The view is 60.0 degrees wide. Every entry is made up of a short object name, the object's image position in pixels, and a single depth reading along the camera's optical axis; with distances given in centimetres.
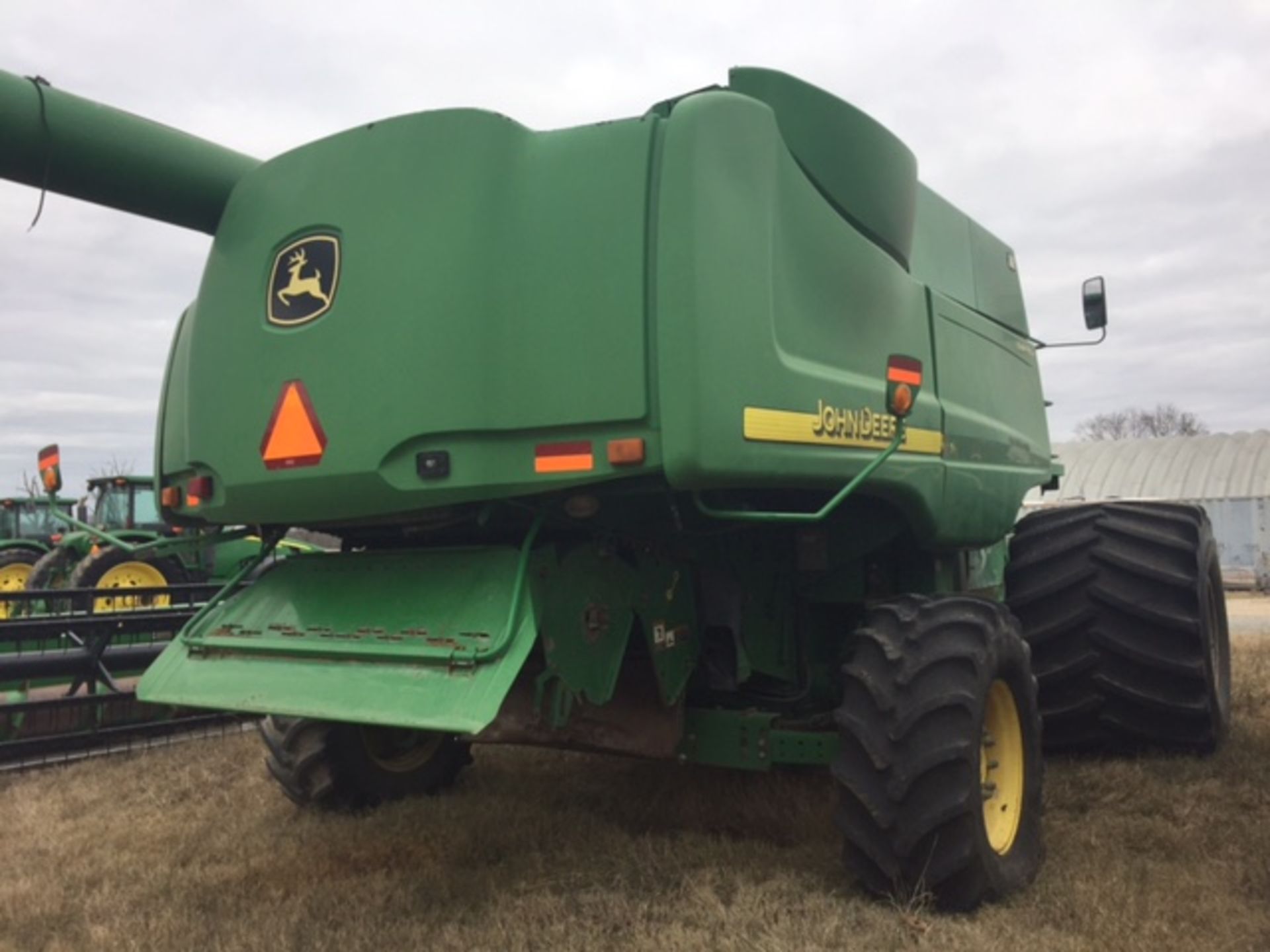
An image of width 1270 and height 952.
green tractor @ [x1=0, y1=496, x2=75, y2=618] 1460
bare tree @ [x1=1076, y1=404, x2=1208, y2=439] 5503
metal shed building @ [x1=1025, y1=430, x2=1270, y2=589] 2339
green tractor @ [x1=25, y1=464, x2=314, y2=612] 938
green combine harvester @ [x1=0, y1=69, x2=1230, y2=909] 300
